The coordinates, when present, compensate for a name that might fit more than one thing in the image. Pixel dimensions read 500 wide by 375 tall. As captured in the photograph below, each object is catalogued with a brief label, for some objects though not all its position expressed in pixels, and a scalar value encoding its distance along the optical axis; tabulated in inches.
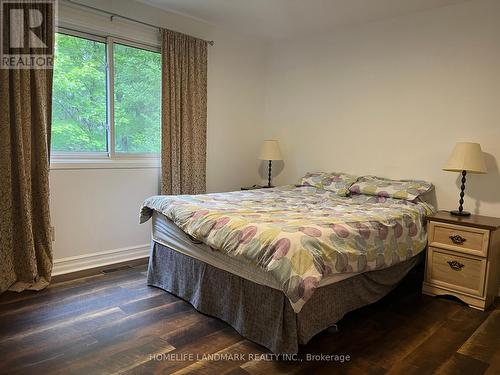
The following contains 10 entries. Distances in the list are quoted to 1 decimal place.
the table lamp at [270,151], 163.0
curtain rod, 116.2
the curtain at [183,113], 138.2
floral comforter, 71.3
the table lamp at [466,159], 108.0
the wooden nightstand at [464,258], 102.0
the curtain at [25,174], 102.0
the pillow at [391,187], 121.7
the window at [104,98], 120.3
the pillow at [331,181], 137.7
